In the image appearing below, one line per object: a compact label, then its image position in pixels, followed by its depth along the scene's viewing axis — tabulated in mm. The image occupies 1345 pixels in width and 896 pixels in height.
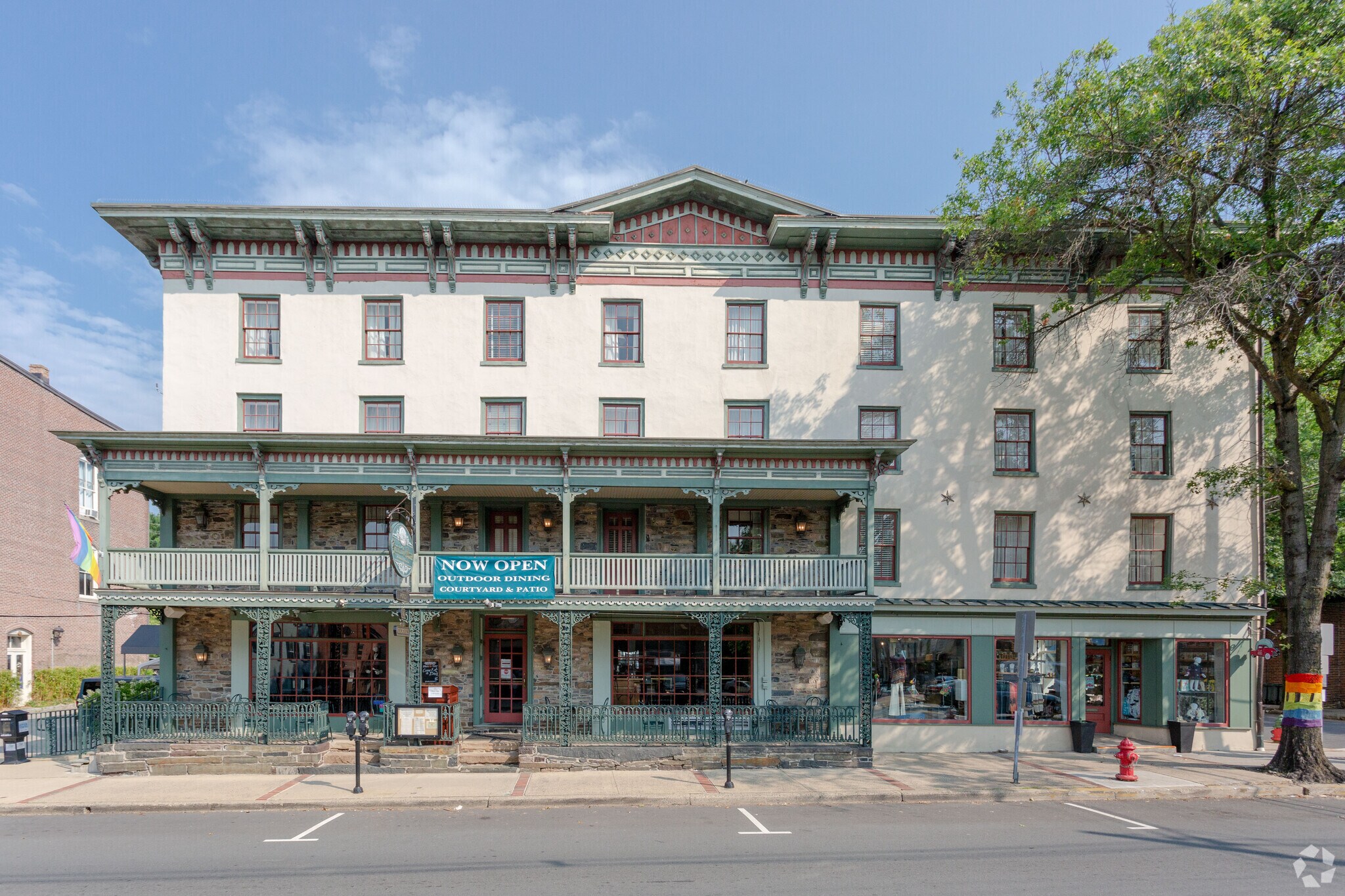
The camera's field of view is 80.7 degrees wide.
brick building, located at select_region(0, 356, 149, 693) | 29109
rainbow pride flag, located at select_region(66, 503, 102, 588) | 16641
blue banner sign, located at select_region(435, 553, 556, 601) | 16469
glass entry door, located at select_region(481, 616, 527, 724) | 18953
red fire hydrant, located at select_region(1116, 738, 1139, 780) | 15211
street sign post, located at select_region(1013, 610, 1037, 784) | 14924
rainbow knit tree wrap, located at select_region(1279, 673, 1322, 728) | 15758
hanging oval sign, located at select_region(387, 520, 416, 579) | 15992
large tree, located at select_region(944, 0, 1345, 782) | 14414
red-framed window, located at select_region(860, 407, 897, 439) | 20047
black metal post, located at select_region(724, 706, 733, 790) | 14258
